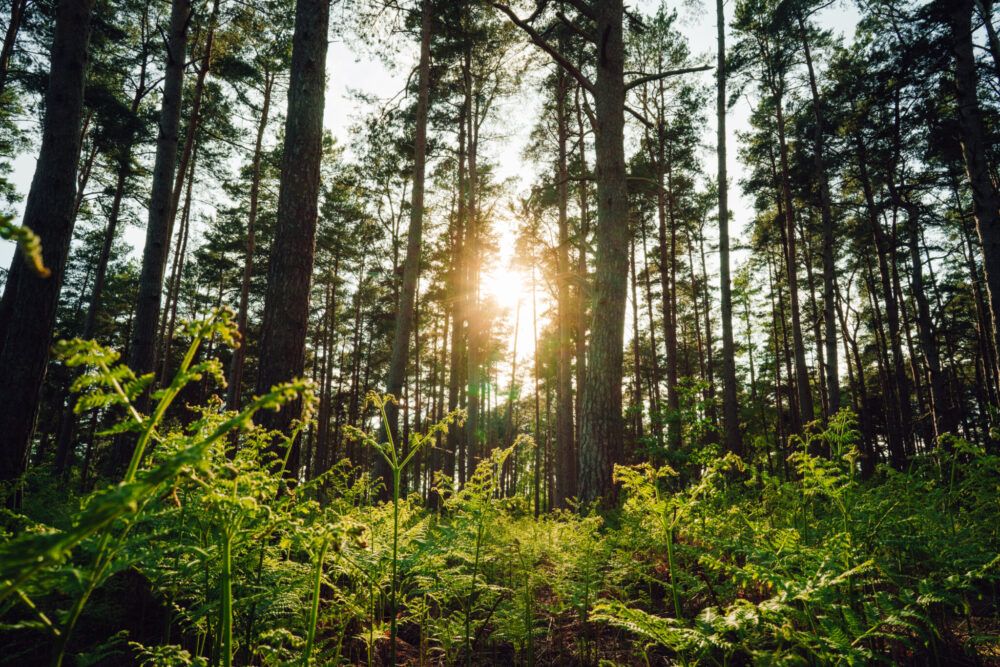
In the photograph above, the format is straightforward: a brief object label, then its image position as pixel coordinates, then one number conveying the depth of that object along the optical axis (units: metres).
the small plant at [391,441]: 1.77
